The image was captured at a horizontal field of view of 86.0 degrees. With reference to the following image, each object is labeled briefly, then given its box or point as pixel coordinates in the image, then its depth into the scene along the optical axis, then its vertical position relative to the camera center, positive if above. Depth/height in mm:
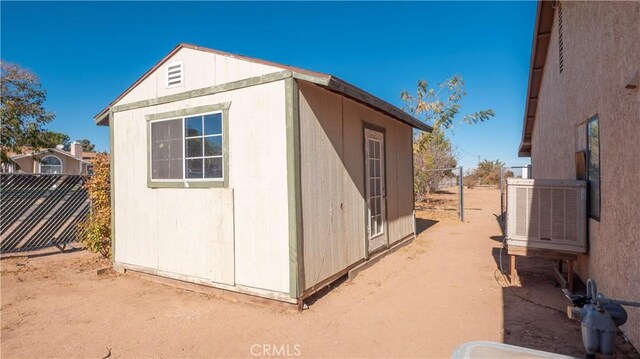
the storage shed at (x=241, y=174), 4137 +62
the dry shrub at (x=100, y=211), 6336 -582
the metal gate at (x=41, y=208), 6715 -569
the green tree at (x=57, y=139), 16798 +4148
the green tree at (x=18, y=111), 14719 +3077
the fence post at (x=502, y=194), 10056 -517
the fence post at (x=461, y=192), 11476 -523
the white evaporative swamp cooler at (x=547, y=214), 4273 -488
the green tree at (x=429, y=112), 15961 +3137
